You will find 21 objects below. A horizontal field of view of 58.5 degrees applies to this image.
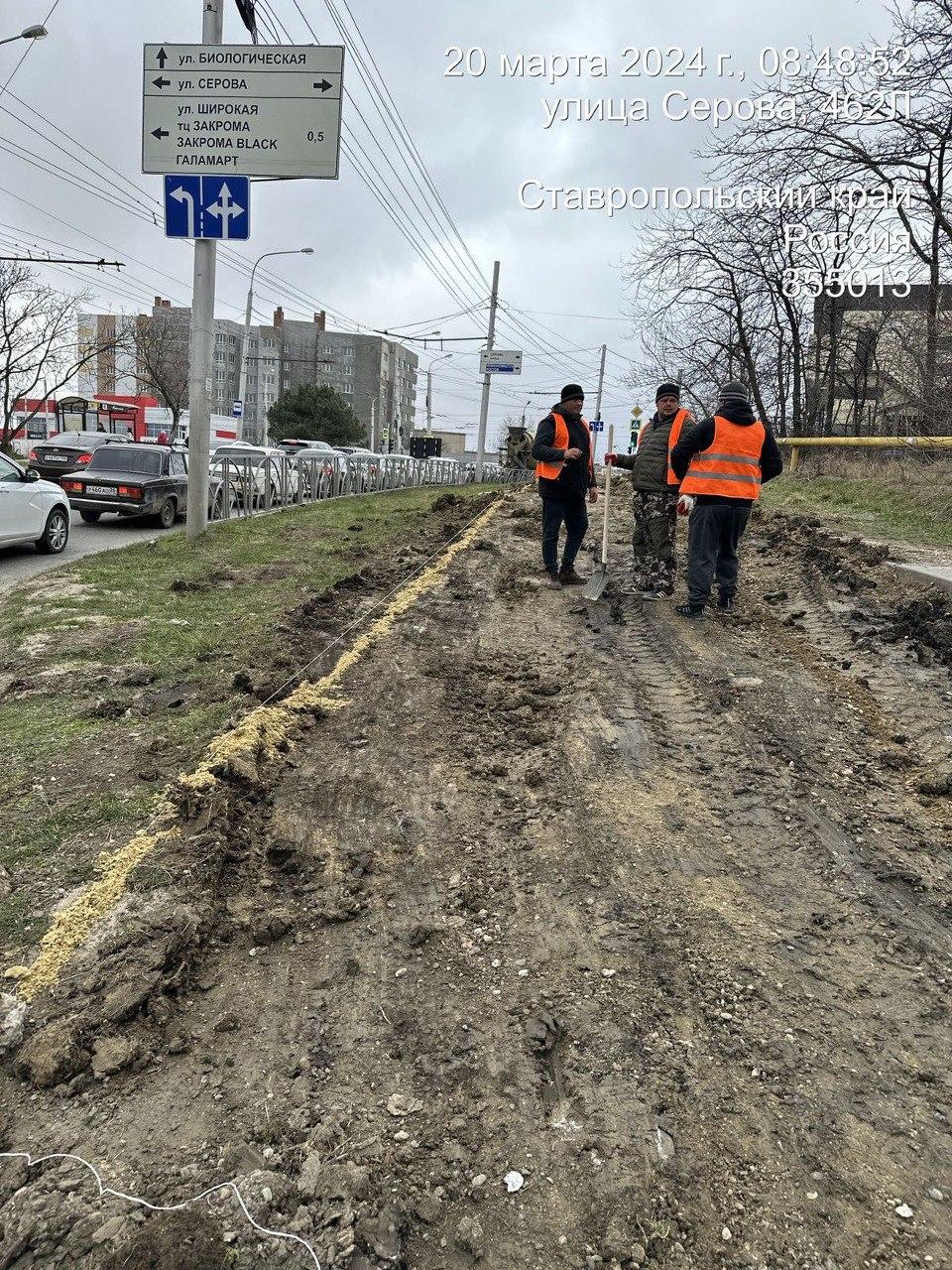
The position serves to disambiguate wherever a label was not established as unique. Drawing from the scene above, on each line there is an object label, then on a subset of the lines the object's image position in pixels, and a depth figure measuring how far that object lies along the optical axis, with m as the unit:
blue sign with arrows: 10.53
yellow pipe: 12.78
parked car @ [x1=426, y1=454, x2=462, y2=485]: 34.81
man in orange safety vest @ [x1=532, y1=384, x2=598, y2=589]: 7.84
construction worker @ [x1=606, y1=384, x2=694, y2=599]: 7.31
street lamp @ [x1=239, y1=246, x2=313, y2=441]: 34.81
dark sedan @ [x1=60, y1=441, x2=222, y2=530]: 14.65
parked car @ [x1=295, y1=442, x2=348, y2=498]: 19.78
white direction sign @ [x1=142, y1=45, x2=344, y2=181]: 10.38
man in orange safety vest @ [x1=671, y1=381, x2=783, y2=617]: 6.70
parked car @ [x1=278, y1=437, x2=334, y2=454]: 35.33
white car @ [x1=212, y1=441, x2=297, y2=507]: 16.22
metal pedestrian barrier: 15.87
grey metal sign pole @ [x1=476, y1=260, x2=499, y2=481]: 39.38
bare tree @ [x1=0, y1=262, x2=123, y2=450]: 34.50
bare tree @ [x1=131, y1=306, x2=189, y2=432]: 47.78
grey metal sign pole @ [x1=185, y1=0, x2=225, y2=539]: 10.89
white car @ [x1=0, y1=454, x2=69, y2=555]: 10.87
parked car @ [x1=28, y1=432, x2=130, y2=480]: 21.39
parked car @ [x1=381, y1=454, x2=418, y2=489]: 27.91
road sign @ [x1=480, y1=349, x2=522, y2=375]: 39.09
